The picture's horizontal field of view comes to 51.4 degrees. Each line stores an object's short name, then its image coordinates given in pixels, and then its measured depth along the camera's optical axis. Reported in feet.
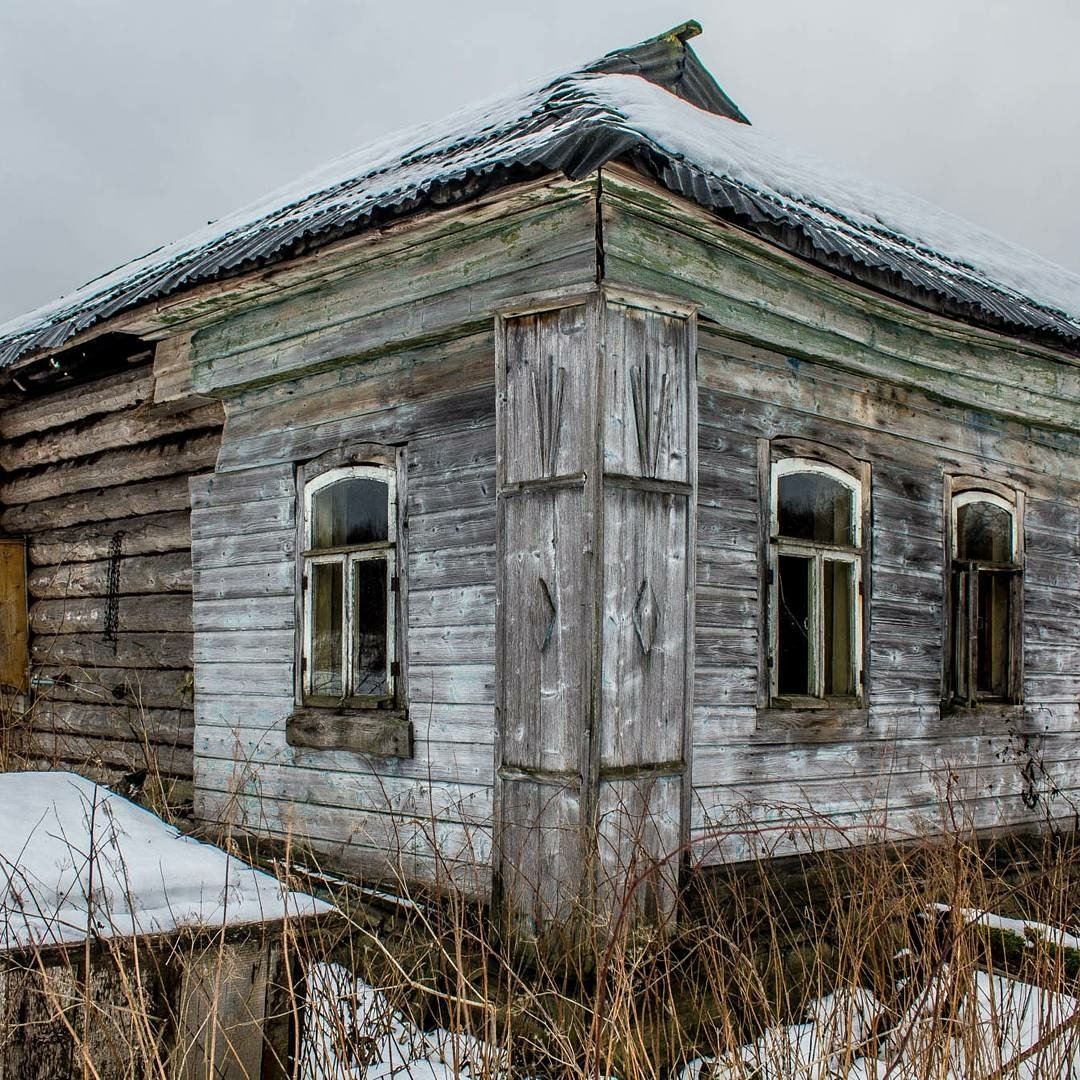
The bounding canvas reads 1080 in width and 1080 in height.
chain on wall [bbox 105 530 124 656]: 24.43
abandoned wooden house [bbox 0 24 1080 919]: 15.12
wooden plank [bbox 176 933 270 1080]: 8.20
